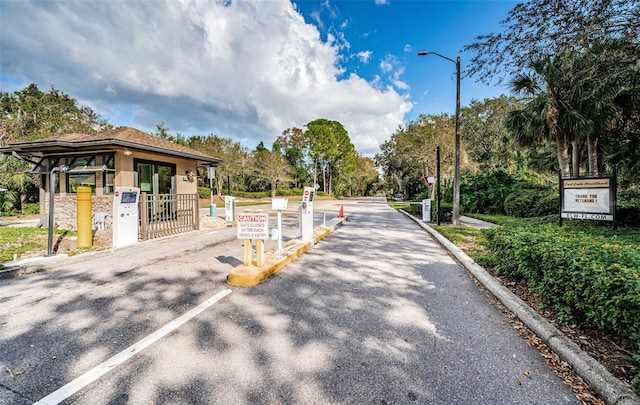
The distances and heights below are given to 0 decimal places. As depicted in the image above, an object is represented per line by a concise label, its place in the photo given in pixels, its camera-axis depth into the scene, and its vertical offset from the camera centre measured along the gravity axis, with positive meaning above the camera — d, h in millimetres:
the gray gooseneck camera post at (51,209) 6096 -236
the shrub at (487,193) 17531 +137
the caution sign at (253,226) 4629 -476
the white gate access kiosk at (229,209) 13203 -553
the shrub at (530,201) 13219 -321
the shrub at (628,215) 9234 -680
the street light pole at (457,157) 11828 +1572
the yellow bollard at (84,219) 7156 -517
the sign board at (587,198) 7680 -109
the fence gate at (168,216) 8312 -610
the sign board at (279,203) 6146 -151
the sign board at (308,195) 7326 +32
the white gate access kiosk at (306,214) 7305 -469
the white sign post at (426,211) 14174 -770
